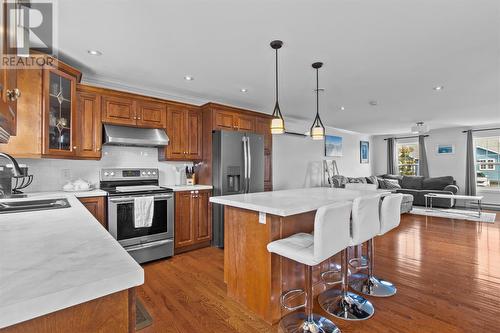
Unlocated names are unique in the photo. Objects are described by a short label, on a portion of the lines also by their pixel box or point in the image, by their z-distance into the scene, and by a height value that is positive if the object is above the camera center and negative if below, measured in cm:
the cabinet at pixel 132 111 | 319 +80
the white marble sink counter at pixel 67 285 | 56 -29
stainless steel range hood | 317 +45
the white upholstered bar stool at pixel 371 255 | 241 -91
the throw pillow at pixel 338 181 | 649 -36
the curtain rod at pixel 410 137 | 859 +109
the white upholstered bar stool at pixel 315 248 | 163 -58
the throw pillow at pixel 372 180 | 739 -39
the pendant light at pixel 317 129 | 292 +47
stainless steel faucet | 172 +1
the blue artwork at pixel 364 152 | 889 +59
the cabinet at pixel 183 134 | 371 +55
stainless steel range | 296 -60
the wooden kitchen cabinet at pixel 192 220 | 352 -79
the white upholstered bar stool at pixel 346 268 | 199 -90
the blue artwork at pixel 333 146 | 738 +69
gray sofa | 701 -62
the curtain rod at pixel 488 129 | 703 +111
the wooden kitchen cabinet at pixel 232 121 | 395 +82
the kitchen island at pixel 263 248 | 196 -71
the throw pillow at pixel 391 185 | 755 -55
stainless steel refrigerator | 379 +2
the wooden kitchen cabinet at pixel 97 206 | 280 -44
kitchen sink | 163 -27
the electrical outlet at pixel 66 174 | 312 -7
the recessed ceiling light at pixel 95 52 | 256 +124
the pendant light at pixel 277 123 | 246 +47
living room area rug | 564 -118
